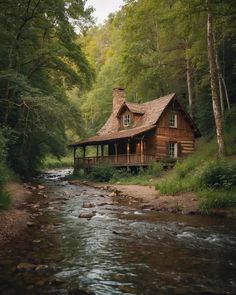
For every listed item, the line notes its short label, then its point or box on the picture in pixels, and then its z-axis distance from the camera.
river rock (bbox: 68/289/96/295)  6.19
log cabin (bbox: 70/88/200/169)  30.80
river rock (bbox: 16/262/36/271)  7.35
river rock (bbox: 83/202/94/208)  16.62
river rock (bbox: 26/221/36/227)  11.60
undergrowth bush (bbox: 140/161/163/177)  26.88
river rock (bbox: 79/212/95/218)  13.93
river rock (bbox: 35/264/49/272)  7.36
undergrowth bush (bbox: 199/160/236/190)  15.36
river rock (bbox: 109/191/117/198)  20.61
